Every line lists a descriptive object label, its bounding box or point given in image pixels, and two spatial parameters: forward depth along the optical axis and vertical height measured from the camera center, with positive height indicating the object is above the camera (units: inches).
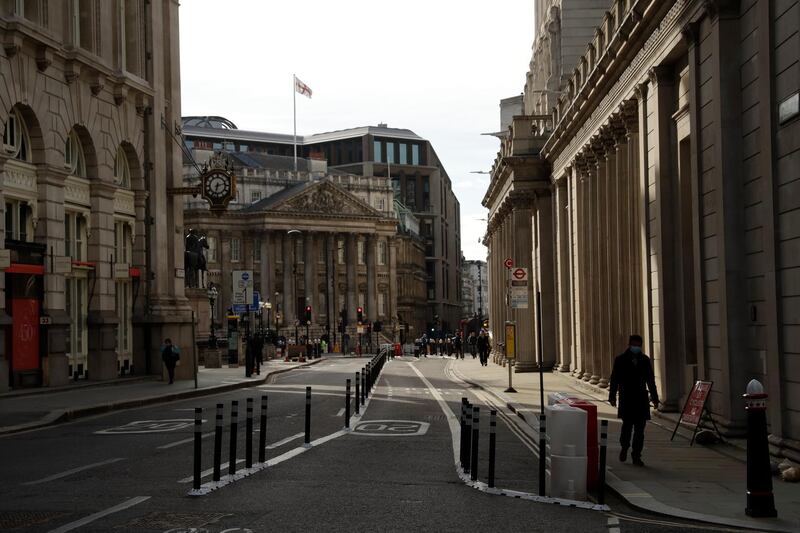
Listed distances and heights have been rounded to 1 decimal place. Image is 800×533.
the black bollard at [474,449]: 533.6 -70.5
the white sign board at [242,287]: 1962.4 +28.2
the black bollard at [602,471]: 466.8 -71.9
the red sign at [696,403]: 708.0 -68.4
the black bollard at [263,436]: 594.5 -69.2
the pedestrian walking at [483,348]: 2456.7 -106.0
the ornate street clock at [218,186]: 1595.7 +162.5
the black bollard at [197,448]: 488.1 -60.6
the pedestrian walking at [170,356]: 1455.5 -64.2
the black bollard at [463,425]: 581.7 -63.8
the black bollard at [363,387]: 1118.8 -84.0
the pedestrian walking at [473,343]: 3448.8 -135.1
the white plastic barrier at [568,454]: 491.8 -67.7
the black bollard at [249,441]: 556.6 -65.7
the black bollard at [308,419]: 712.4 -72.9
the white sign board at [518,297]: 1125.7 +0.4
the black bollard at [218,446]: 509.5 -63.2
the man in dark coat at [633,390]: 611.5 -50.6
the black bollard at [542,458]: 496.4 -69.2
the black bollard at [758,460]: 427.8 -61.7
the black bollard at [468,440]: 572.7 -71.6
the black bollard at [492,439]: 512.7 -62.5
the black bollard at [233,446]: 535.6 -67.0
